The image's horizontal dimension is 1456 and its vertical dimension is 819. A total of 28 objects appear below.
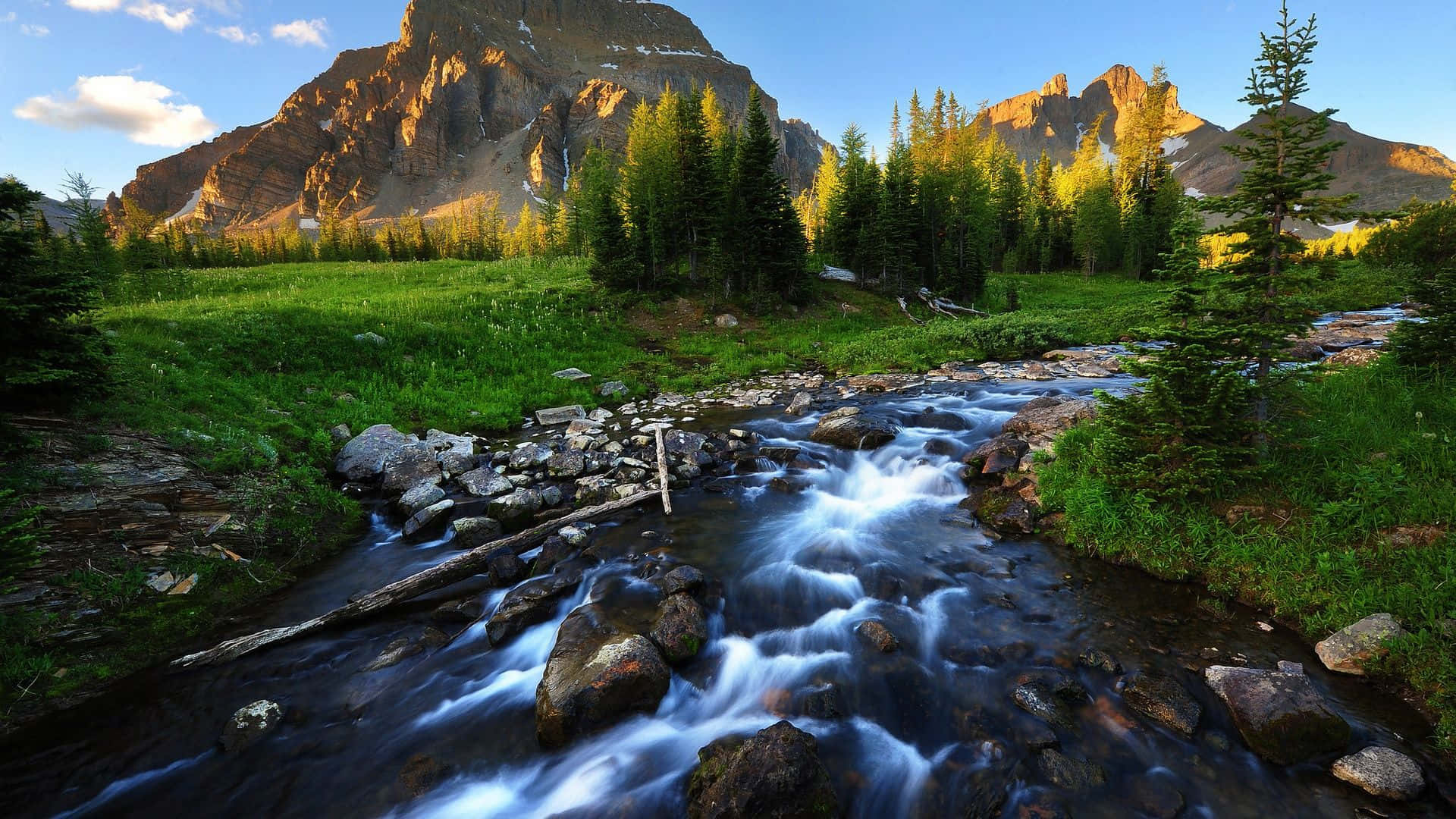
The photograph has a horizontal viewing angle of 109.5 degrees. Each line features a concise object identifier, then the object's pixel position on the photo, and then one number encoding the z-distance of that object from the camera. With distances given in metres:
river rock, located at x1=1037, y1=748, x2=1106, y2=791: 4.59
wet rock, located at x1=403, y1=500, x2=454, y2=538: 9.19
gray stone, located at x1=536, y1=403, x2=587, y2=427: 15.20
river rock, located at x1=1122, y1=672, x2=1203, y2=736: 5.04
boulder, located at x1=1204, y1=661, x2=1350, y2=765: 4.60
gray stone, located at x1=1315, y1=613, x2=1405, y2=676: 5.24
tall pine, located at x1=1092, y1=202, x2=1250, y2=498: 6.79
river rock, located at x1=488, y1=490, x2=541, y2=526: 9.44
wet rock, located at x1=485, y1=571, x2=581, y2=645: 6.87
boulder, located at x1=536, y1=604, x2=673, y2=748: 5.39
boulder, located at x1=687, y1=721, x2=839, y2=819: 4.17
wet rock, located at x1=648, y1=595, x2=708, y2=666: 6.27
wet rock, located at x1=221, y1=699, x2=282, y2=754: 5.16
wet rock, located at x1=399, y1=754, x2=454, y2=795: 4.99
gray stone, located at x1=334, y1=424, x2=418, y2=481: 11.03
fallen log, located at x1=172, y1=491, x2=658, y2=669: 6.01
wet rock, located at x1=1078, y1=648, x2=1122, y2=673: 5.68
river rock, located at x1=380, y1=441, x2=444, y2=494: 10.73
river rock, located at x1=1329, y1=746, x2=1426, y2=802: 4.18
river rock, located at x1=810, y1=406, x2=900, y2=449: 12.70
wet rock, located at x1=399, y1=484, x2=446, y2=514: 9.81
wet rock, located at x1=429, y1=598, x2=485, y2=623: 7.16
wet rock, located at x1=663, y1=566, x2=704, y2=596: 7.37
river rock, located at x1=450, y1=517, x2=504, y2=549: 8.88
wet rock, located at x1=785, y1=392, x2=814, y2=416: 15.82
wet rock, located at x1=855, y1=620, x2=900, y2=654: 6.45
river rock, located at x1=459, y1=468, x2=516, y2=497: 10.45
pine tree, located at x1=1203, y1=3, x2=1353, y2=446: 6.55
